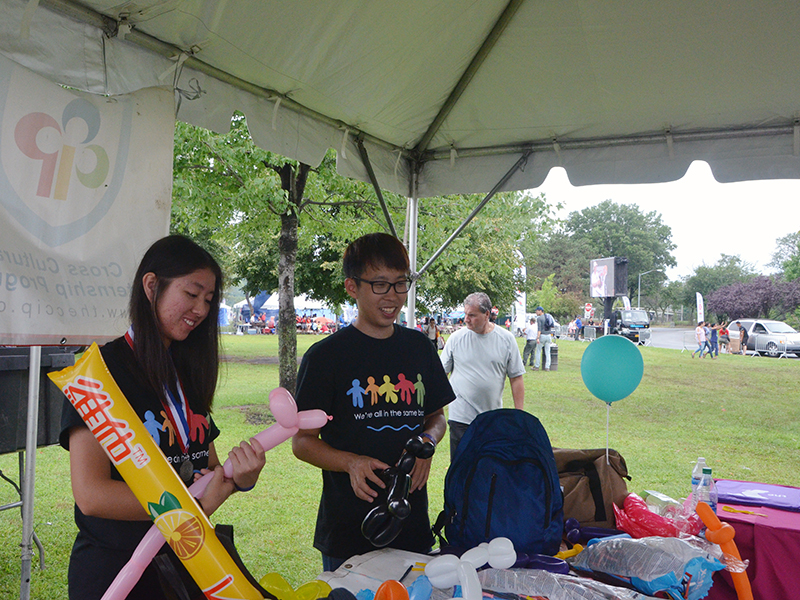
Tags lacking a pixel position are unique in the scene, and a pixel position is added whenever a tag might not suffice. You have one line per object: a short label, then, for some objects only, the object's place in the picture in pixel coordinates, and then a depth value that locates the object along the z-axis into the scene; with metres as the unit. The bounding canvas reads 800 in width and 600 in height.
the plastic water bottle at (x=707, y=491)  2.46
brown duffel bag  2.46
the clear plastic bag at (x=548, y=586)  1.46
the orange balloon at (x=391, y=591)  1.07
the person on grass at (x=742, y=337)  24.61
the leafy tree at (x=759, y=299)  43.03
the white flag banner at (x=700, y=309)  28.38
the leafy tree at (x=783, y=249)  63.28
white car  23.40
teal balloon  3.35
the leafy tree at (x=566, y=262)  71.69
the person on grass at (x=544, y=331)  15.98
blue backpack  1.87
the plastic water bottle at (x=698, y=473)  2.50
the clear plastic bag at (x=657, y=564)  1.67
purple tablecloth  2.27
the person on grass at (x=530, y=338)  15.94
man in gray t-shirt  4.62
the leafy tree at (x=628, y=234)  76.50
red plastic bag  2.25
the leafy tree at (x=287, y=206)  7.35
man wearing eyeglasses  1.81
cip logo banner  1.79
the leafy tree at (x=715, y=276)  66.81
